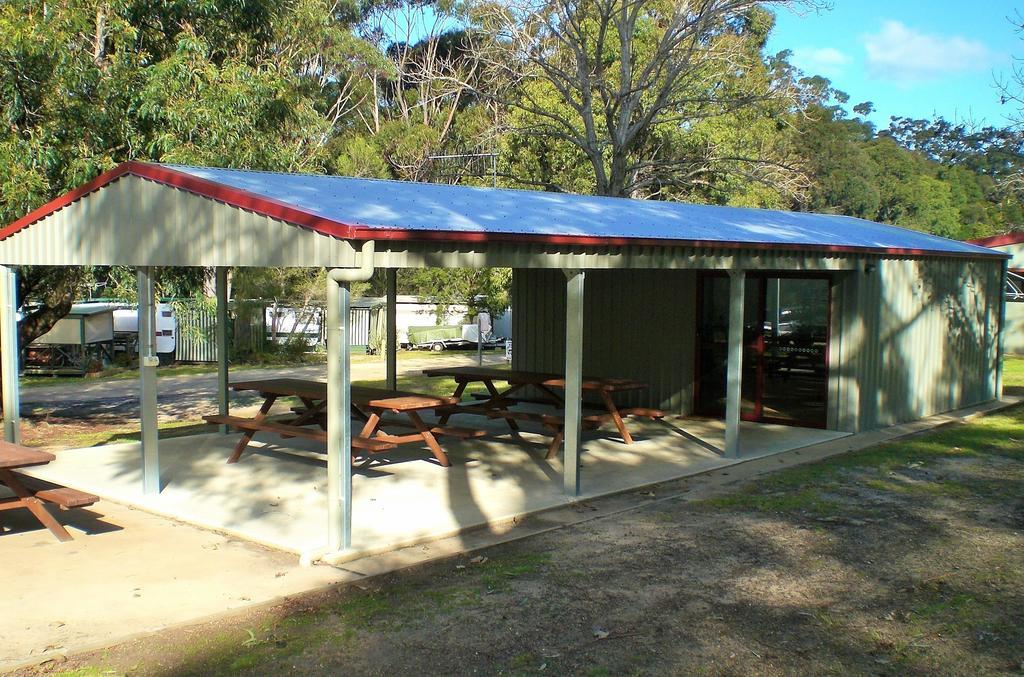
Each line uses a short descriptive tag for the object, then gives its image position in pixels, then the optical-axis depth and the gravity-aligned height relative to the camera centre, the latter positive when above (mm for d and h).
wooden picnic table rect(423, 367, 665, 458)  10023 -1154
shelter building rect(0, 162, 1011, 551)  6887 +245
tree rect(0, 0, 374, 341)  11352 +2434
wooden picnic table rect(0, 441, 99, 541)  6797 -1437
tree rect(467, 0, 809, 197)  23312 +5728
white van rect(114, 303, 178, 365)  23781 -942
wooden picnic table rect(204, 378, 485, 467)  8867 -1205
